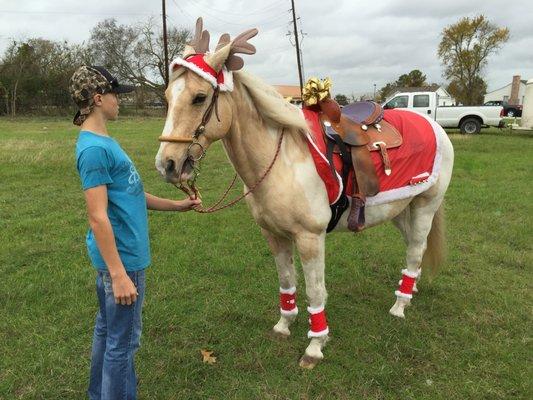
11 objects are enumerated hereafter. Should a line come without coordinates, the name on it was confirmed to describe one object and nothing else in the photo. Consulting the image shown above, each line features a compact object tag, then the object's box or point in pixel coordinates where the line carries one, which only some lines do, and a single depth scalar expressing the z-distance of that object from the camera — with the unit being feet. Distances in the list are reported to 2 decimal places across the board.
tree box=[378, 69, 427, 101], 210.01
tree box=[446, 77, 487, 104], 143.13
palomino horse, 7.26
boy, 6.29
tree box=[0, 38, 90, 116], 108.37
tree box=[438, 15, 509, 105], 136.87
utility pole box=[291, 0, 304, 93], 86.53
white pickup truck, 60.75
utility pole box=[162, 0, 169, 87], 75.07
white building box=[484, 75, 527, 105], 224.18
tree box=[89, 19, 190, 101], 141.49
